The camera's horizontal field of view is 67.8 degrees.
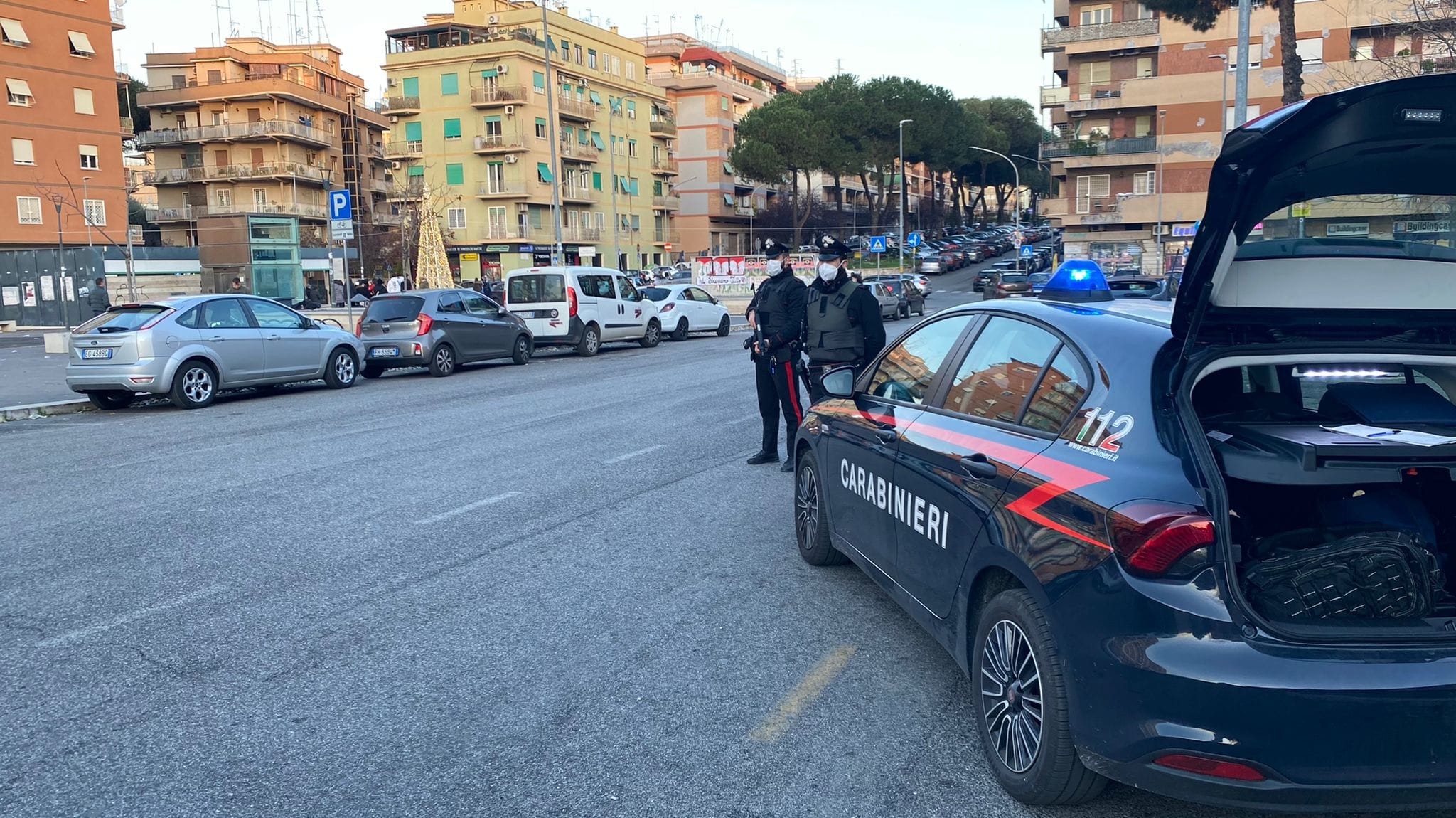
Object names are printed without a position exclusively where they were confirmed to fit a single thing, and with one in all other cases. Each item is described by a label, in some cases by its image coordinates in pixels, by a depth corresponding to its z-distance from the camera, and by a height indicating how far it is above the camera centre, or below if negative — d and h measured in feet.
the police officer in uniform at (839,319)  26.91 -1.05
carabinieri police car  9.40 -2.48
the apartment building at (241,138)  222.28 +33.36
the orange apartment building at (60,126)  172.45 +29.59
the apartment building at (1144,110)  190.29 +29.32
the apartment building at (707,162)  283.59 +31.26
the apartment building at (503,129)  216.13 +33.00
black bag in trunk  10.25 -3.09
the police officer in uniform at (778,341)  30.40 -1.74
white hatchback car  95.20 -2.58
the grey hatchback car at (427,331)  63.26 -2.29
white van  75.92 -1.25
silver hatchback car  47.39 -2.23
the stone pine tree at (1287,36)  71.46 +14.97
